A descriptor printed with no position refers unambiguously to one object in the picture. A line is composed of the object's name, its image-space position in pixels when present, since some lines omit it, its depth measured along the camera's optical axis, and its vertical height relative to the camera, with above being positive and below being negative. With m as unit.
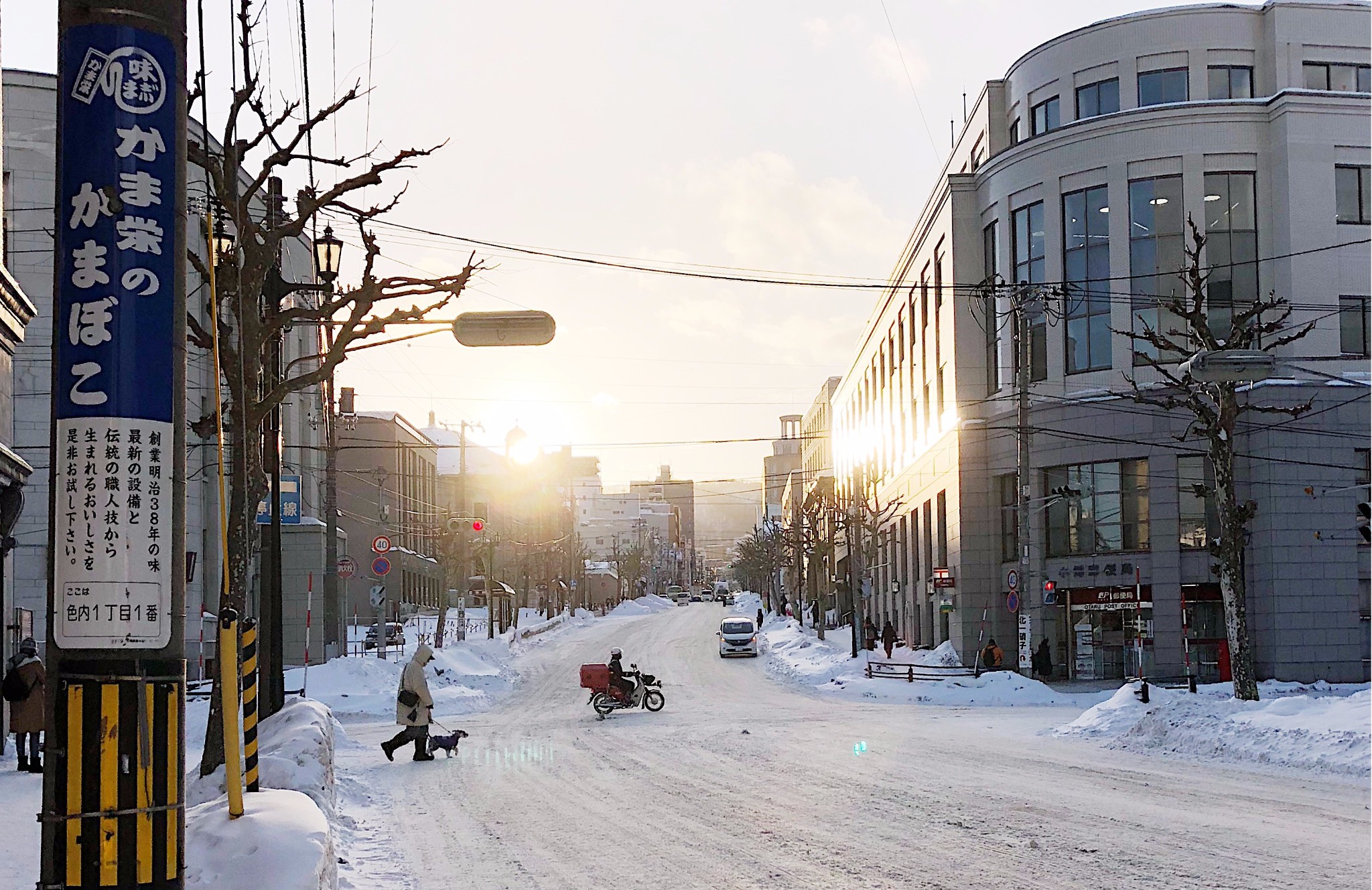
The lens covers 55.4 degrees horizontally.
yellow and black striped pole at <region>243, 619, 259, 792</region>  9.41 -1.15
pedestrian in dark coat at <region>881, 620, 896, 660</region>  47.75 -3.45
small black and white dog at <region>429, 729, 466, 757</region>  20.47 -2.99
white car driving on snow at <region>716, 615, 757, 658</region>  54.62 -3.79
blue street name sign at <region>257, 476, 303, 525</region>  34.22 +1.41
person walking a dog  19.94 -2.44
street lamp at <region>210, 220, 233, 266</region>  12.33 +3.46
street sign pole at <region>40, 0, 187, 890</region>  5.14 +0.33
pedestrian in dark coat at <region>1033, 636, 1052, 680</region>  39.41 -3.59
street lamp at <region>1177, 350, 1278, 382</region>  19.48 +2.62
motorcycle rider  28.75 -2.86
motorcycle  28.34 -3.28
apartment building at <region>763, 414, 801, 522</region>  186.18 +9.07
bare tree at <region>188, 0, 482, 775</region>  13.99 +2.88
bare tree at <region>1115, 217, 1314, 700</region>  26.66 +1.56
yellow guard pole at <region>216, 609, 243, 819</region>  7.16 -0.84
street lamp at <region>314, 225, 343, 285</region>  16.41 +3.76
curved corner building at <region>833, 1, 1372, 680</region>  38.53 +7.23
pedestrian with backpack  16.67 -1.80
